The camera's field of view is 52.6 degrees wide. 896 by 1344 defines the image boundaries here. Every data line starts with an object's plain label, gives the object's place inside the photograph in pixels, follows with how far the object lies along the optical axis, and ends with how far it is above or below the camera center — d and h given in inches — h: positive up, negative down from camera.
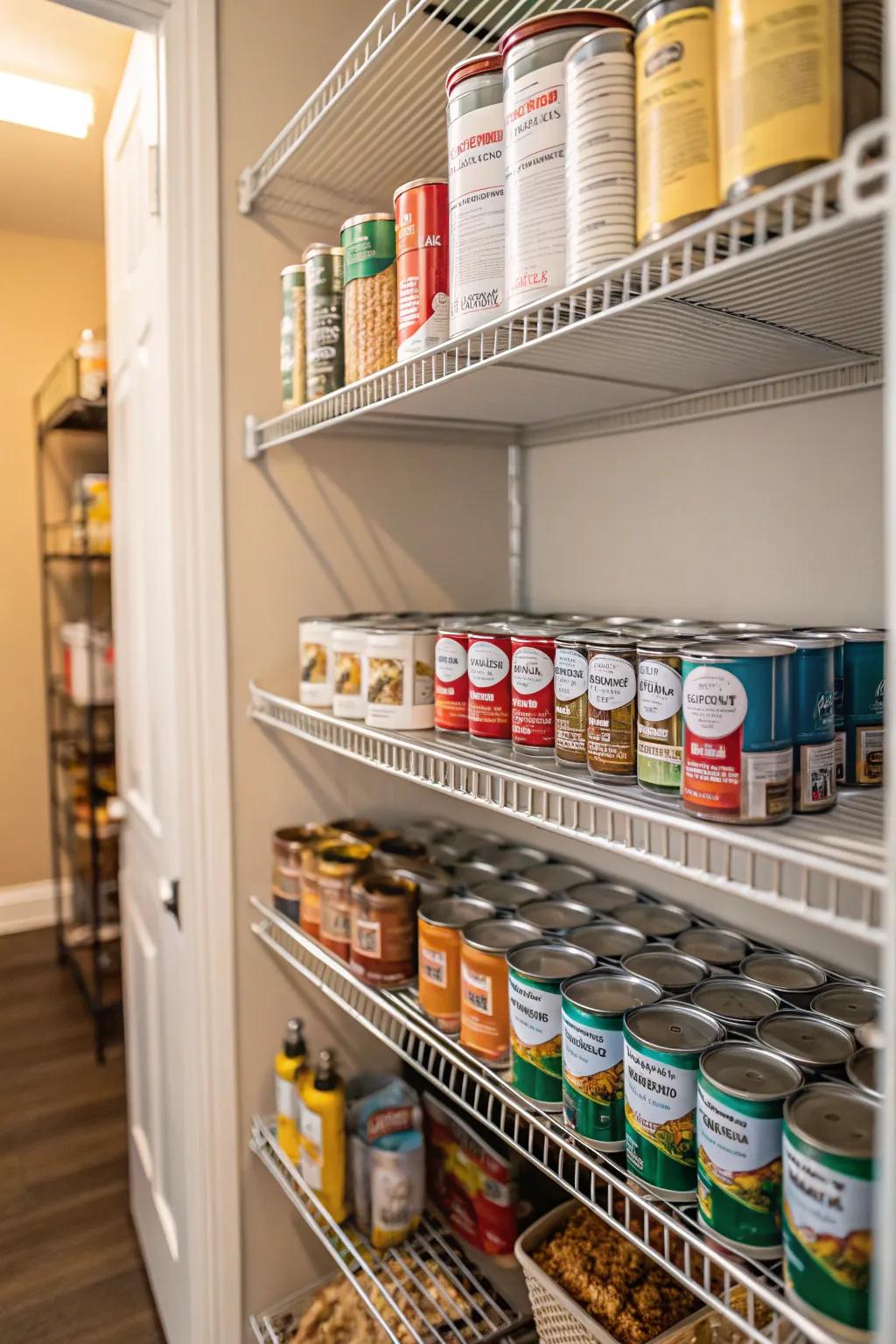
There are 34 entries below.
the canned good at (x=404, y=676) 43.2 -2.8
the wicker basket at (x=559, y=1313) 35.7 -28.7
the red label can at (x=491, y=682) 37.7 -2.8
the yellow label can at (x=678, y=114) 23.8 +13.4
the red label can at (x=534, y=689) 35.4 -2.9
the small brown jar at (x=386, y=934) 46.2 -16.3
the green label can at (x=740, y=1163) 26.2 -16.1
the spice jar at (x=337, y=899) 49.7 -15.5
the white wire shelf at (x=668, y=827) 21.6 -6.1
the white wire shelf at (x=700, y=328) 21.7 +9.9
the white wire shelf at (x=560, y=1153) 25.5 -19.8
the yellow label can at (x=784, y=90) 21.3 +12.5
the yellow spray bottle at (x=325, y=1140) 51.9 -30.0
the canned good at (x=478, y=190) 32.6 +15.5
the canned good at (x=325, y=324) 46.6 +15.2
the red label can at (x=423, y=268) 37.1 +14.4
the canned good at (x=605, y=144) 26.5 +13.8
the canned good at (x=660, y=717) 28.4 -3.3
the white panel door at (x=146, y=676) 57.5 -4.1
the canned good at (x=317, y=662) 50.7 -2.5
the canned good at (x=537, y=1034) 34.7 -16.2
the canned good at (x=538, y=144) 29.1 +15.4
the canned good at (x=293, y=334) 49.6 +15.6
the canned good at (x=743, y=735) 25.5 -3.4
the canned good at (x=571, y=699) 33.1 -3.1
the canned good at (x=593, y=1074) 31.9 -16.3
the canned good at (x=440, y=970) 41.7 -16.4
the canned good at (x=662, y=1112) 29.1 -16.2
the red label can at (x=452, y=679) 40.0 -2.8
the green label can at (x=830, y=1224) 22.6 -15.7
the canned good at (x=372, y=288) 42.1 +15.4
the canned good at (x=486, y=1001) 38.5 -16.5
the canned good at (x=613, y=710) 30.9 -3.3
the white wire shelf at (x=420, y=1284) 47.6 -36.6
